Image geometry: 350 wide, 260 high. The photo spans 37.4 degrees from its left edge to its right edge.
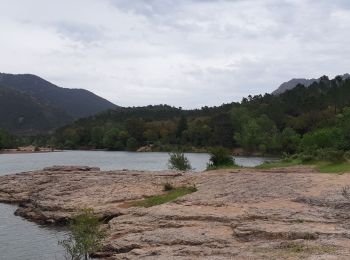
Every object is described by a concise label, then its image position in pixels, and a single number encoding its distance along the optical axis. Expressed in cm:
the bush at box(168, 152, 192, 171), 6000
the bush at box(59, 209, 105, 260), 2058
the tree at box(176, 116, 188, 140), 15788
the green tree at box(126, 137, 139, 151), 15600
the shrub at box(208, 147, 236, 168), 5568
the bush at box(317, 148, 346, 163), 4159
